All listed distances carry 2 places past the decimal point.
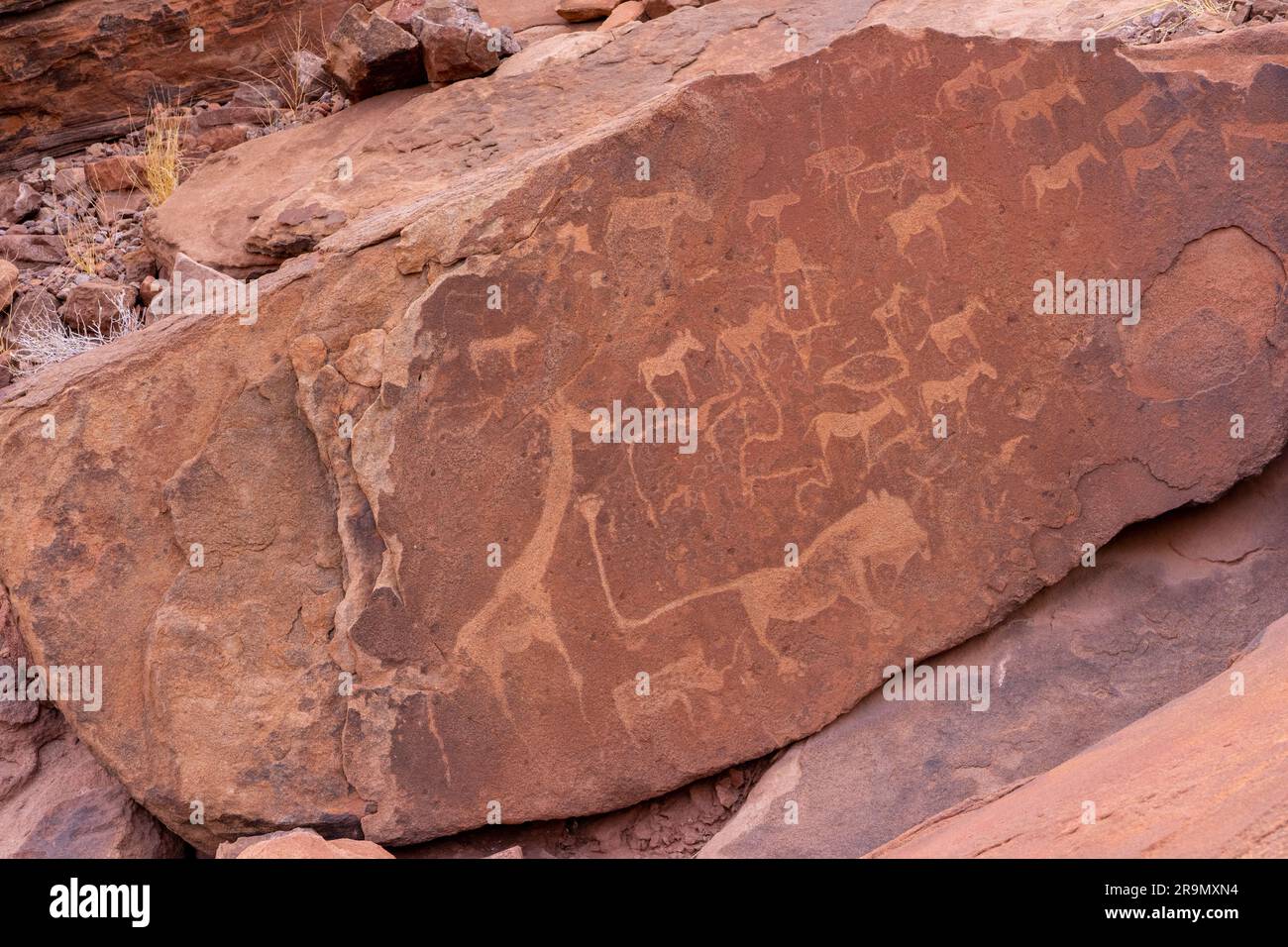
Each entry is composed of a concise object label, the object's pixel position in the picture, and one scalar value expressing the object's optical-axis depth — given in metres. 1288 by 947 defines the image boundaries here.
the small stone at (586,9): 5.42
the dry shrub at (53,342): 4.60
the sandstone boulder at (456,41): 5.04
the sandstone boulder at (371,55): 5.12
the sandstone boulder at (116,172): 5.51
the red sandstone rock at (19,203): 5.50
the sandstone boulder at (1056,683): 2.89
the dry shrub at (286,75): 5.70
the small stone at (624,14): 5.27
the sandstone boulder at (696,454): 3.01
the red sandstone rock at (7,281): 4.86
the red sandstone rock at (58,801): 3.17
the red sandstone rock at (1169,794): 1.75
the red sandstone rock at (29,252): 5.25
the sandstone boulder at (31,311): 4.80
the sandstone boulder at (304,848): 2.36
